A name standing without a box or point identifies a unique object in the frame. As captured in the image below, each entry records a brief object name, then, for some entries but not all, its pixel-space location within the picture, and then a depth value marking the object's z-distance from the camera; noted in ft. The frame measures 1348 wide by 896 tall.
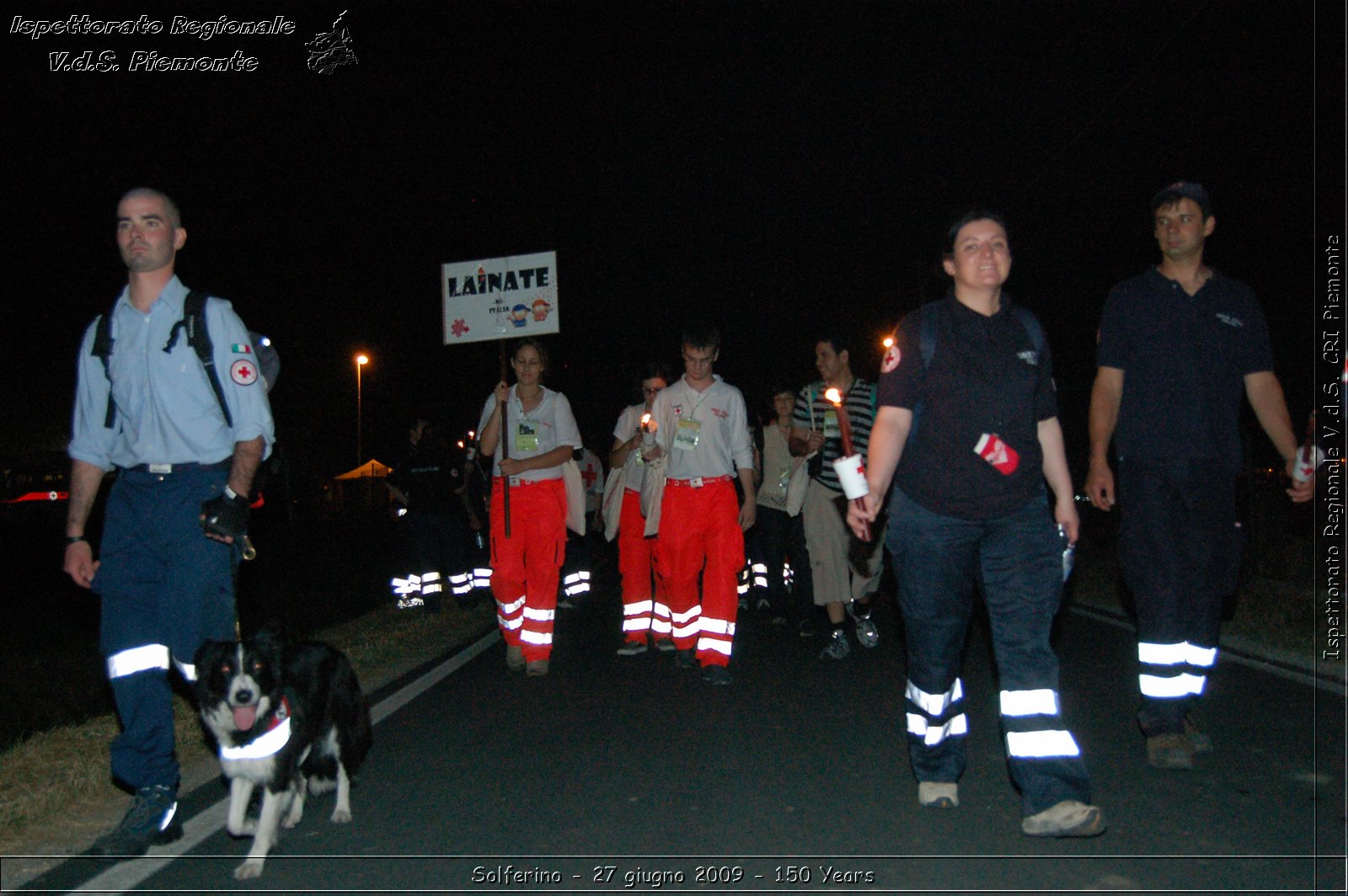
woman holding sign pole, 28.25
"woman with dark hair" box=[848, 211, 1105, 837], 15.29
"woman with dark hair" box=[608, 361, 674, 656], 31.58
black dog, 14.51
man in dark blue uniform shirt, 18.06
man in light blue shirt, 15.56
